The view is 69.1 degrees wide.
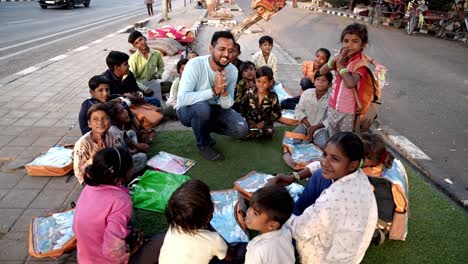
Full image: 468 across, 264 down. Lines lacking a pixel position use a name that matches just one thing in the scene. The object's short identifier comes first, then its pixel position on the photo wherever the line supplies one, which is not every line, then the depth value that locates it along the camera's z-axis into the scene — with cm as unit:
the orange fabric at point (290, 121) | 478
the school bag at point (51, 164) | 329
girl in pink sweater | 197
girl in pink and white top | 306
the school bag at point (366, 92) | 315
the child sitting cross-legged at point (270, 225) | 175
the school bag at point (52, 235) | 234
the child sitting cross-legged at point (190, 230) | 180
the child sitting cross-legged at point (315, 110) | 403
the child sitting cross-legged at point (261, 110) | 420
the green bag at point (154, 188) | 292
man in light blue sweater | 351
